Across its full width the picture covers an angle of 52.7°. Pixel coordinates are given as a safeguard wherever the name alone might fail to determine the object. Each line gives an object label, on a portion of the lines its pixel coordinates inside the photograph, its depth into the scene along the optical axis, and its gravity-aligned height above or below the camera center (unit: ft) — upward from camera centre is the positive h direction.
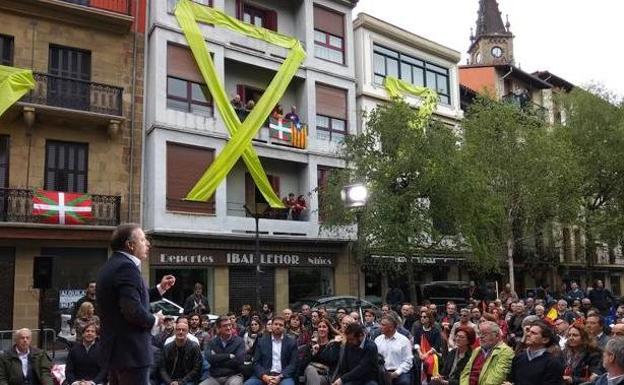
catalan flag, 82.07 +18.12
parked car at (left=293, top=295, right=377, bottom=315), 66.08 -3.16
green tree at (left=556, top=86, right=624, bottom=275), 100.32 +17.78
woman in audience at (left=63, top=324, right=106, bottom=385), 27.14 -3.71
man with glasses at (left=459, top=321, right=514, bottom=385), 24.31 -3.53
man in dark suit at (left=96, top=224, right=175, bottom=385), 13.65 -0.94
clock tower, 228.22 +84.05
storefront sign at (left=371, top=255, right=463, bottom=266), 75.97 +1.72
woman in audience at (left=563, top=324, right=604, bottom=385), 25.50 -3.66
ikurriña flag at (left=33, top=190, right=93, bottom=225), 61.98 +6.93
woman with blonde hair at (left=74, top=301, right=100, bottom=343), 28.12 -1.98
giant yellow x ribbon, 73.41 +20.41
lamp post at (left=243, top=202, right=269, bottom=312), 56.54 +5.71
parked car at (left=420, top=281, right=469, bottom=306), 82.89 -2.61
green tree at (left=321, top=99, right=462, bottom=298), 68.74 +9.82
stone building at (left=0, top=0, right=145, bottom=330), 61.72 +14.39
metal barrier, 51.39 -5.31
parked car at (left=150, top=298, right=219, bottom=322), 58.44 -3.04
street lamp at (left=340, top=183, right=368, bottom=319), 44.52 +5.43
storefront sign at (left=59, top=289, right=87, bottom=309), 63.26 -2.08
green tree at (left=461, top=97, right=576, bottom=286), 84.33 +14.21
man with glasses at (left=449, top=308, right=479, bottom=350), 32.21 -2.63
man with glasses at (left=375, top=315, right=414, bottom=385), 30.25 -3.87
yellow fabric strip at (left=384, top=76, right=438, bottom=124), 93.71 +27.76
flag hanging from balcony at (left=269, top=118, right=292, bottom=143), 79.87 +18.38
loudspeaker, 45.78 +0.38
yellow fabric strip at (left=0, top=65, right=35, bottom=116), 59.88 +18.55
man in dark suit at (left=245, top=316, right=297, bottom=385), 31.71 -4.25
